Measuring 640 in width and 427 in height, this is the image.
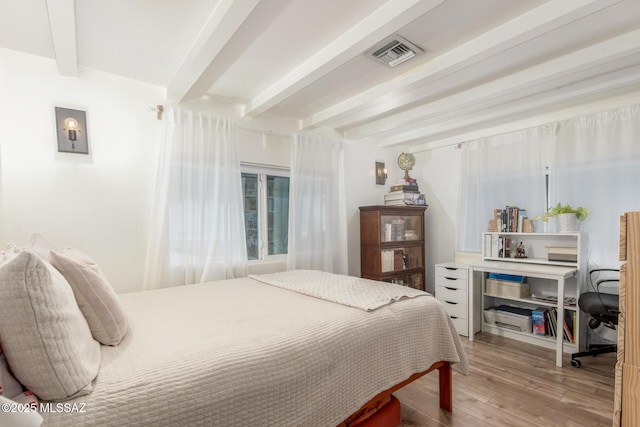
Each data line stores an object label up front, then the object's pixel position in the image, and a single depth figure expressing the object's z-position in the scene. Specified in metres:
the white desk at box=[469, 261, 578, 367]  2.57
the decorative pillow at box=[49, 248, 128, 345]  1.15
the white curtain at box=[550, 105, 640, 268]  2.66
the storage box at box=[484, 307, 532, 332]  3.04
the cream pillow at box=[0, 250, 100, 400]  0.81
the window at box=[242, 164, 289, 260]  3.18
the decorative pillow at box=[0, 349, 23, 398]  0.78
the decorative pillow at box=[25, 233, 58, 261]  1.50
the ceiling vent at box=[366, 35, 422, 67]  1.91
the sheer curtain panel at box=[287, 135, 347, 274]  3.29
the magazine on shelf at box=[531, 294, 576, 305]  2.82
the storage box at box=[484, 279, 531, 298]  3.08
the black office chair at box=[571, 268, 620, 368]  2.27
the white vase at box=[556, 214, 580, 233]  2.80
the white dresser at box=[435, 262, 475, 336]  3.20
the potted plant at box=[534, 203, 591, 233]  2.80
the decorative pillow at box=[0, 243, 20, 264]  1.22
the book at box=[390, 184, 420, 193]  3.99
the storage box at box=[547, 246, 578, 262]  2.82
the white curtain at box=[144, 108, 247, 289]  2.50
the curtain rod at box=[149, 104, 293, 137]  2.54
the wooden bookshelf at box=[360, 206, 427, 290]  3.59
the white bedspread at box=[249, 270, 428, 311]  1.79
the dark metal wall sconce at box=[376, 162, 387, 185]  4.14
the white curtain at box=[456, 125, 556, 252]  3.19
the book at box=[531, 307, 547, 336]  2.93
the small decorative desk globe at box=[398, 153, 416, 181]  4.15
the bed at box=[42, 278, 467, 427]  0.92
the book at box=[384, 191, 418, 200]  3.95
